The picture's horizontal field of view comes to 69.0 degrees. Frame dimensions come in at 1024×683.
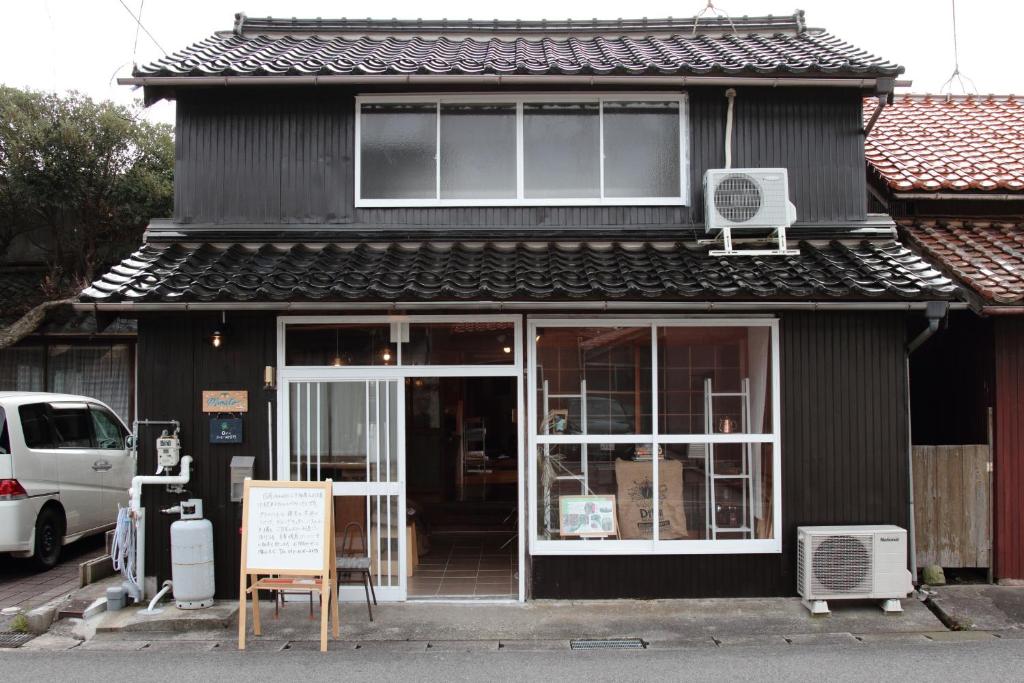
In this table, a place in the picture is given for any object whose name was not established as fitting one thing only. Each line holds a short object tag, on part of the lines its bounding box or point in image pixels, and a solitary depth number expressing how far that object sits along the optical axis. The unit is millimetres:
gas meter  7457
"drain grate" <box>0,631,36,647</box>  6930
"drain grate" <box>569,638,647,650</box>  6613
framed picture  7887
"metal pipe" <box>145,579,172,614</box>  7243
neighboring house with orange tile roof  8188
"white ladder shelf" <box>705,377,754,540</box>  7965
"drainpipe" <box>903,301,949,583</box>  7176
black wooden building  7680
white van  8781
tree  12398
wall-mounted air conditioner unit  8016
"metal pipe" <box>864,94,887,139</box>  8516
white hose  7508
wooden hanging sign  7727
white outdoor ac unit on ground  7305
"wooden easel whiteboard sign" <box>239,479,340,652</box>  6758
